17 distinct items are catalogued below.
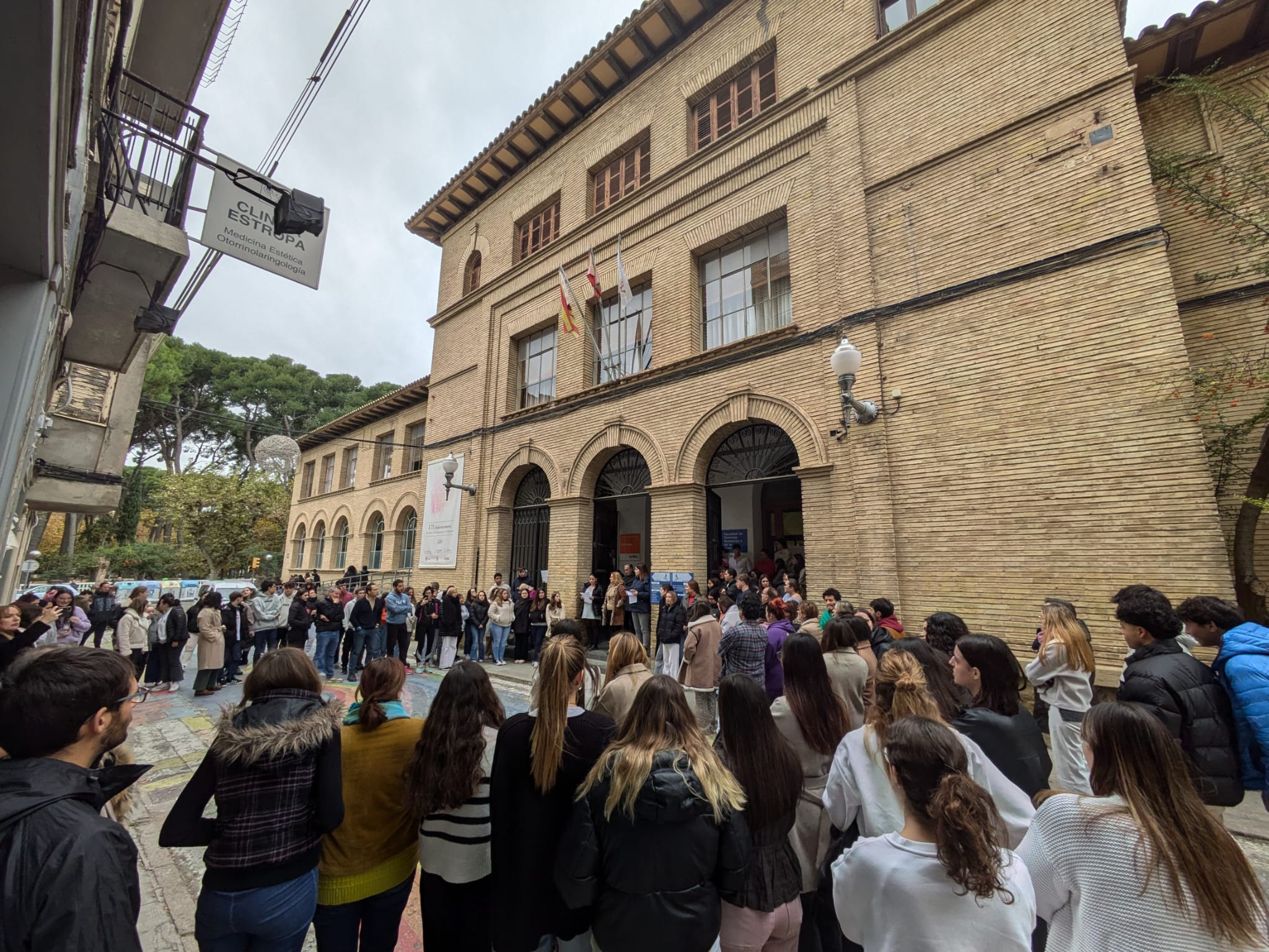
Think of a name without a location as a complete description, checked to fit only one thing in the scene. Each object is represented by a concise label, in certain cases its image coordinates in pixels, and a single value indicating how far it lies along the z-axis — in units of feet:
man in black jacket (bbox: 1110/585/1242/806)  9.45
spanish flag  40.37
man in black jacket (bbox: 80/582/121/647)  32.30
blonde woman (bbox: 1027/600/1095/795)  11.86
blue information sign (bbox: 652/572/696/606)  32.71
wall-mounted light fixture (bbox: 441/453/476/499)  44.39
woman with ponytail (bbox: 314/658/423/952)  7.07
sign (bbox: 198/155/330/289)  20.01
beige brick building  21.77
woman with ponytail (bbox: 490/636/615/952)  6.58
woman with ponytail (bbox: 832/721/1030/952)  4.84
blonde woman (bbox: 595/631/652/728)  10.27
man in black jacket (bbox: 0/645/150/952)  3.97
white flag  36.70
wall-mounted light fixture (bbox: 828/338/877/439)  24.62
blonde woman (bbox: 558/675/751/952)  5.96
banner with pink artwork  49.73
